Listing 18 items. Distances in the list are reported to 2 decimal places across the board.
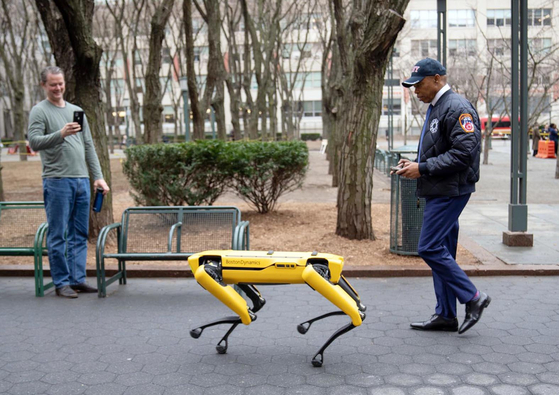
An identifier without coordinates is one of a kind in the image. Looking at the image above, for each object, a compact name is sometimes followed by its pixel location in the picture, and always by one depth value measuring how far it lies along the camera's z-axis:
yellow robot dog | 3.95
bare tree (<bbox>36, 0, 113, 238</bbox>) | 7.47
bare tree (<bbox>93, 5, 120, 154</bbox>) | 32.15
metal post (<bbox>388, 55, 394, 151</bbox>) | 24.73
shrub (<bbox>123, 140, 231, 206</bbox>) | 9.22
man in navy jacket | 4.39
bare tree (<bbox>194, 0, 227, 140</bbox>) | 15.64
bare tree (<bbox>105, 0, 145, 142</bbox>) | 25.55
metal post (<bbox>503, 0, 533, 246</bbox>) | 7.71
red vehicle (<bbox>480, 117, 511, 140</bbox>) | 56.82
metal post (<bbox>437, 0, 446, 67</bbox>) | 11.83
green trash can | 7.21
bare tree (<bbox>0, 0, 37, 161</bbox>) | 27.94
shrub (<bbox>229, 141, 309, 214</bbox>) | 9.52
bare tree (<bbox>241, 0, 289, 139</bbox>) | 22.52
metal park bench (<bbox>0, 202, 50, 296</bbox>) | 6.25
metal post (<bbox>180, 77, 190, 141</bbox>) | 20.73
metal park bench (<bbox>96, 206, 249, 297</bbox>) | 6.41
